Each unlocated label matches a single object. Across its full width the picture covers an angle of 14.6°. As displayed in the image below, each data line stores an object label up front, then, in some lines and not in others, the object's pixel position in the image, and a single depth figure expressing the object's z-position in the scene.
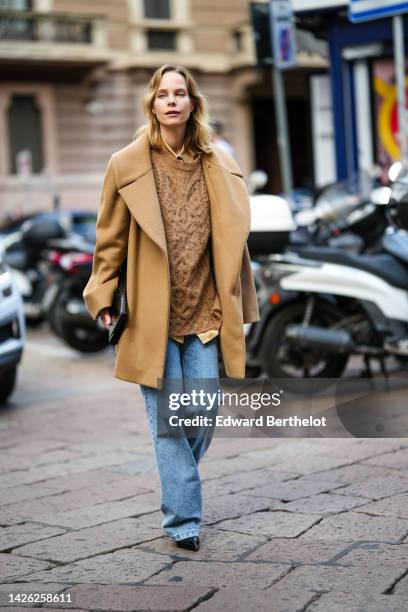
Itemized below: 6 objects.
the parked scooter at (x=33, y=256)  16.03
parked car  10.09
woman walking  5.52
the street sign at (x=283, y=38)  15.44
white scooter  9.66
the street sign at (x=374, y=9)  10.35
